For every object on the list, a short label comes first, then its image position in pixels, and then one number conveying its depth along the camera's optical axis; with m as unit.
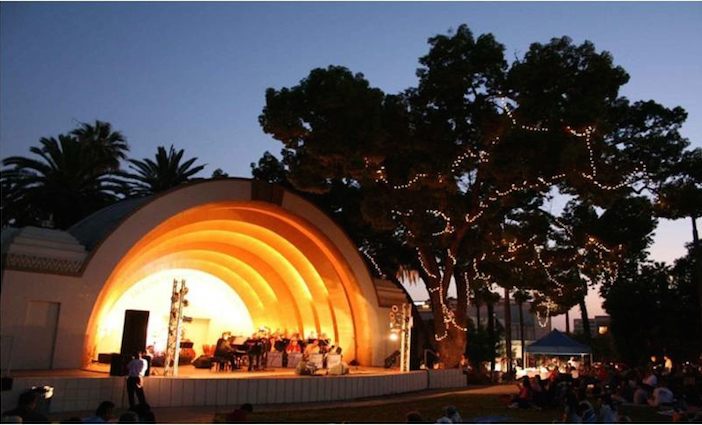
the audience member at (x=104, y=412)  8.48
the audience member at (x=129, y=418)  7.96
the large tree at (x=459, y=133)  18.66
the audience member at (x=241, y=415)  9.73
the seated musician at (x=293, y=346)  22.91
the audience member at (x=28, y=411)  9.13
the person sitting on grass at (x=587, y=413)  10.54
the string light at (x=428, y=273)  22.88
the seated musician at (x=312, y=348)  21.77
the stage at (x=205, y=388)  12.62
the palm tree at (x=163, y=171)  33.81
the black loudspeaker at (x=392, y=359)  23.81
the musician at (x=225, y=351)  18.83
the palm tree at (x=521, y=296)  27.42
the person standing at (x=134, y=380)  12.86
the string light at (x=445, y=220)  21.36
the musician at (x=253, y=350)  19.03
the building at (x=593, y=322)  75.01
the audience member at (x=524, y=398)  15.24
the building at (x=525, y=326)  74.31
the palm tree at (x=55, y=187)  28.22
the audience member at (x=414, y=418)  8.57
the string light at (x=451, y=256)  22.02
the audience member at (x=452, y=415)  9.66
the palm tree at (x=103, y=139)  34.75
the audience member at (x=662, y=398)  14.51
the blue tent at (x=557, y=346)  25.69
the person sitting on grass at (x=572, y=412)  10.61
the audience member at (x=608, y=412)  10.48
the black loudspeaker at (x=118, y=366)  13.59
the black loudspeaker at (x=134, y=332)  14.38
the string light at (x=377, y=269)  25.60
